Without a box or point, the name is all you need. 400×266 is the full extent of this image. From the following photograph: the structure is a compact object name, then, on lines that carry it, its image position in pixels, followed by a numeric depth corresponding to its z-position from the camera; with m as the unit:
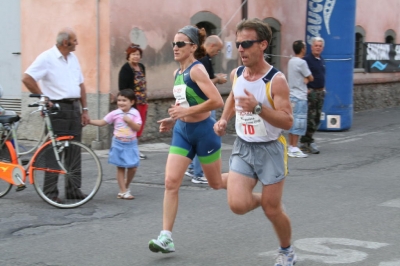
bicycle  7.43
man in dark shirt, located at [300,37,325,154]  11.67
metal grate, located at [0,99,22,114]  13.41
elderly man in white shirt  7.50
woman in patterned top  10.11
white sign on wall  15.05
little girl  7.97
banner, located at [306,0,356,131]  14.36
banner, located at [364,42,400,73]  19.75
